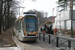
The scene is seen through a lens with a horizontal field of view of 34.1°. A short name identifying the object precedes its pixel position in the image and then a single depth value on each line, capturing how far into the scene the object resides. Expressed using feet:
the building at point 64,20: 114.42
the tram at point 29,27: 44.01
